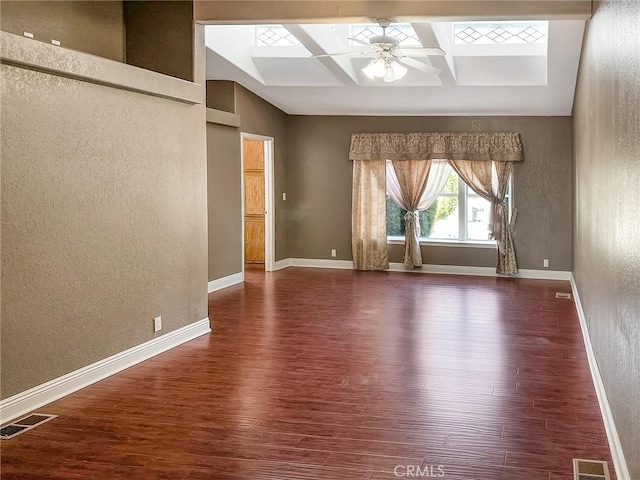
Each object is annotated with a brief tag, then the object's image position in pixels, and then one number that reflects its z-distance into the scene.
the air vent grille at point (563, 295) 8.77
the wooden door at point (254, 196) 11.61
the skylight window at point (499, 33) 8.28
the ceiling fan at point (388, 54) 6.33
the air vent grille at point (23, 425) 4.04
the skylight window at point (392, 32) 8.26
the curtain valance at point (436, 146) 10.52
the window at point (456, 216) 10.92
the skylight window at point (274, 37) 8.95
